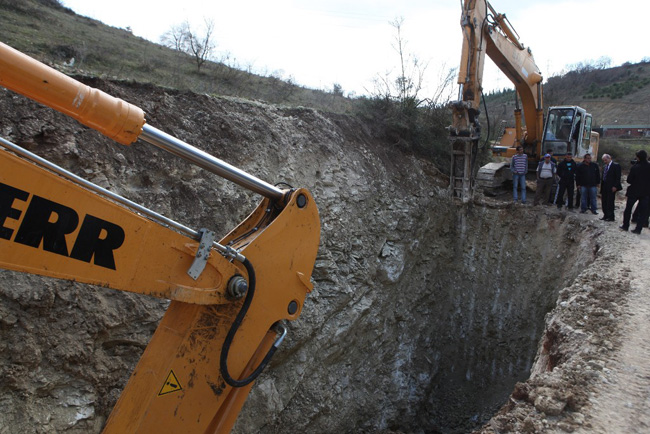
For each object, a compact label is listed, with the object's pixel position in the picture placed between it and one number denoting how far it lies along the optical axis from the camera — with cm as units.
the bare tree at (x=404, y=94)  1223
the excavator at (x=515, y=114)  991
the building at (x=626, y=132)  3134
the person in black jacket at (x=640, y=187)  849
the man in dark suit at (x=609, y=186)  950
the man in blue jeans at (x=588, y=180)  1063
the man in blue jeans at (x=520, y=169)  1169
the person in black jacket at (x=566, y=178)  1084
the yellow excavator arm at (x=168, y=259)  215
